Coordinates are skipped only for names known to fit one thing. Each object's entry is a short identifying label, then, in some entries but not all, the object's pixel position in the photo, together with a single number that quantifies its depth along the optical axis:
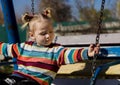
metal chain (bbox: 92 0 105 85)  2.12
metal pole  3.14
